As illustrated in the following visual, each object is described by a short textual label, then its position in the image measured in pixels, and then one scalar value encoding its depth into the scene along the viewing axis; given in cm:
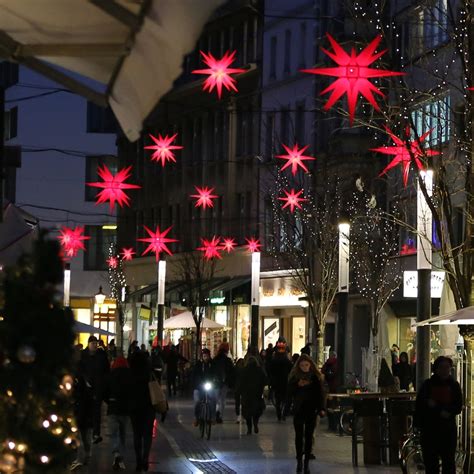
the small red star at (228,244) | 5863
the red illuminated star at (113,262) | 7500
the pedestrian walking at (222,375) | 3066
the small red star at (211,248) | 5728
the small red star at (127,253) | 7056
